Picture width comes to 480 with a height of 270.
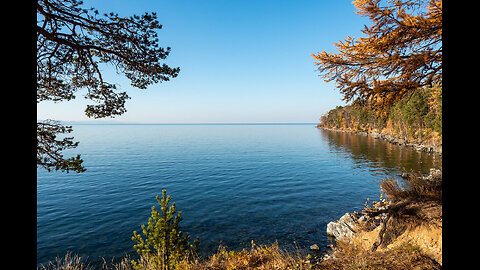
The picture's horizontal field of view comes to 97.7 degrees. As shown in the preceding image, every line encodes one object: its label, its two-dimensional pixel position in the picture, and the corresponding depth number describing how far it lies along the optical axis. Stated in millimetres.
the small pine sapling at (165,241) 6970
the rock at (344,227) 11266
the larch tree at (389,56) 6672
